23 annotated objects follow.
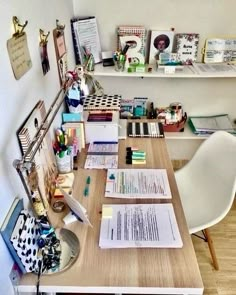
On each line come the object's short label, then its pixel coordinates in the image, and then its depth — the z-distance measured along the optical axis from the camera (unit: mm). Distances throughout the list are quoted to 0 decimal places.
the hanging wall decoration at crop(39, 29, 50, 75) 1216
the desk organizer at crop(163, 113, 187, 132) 2307
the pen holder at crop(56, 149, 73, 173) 1310
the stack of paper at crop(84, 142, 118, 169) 1411
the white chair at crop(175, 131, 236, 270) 1404
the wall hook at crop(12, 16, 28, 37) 924
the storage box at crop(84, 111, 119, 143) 1533
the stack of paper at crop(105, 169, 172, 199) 1209
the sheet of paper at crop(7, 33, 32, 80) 896
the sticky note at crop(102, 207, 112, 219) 1101
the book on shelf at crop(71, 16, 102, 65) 1878
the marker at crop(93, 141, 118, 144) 1587
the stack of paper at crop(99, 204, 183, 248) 977
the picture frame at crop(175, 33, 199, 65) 2010
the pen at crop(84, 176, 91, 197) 1237
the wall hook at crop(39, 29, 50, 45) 1205
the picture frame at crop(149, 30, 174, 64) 1999
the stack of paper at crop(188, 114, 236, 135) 2215
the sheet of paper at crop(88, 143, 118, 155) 1517
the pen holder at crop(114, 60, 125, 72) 1942
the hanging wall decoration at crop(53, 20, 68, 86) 1469
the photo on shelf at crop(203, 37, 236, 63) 2023
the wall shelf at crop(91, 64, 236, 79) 1908
